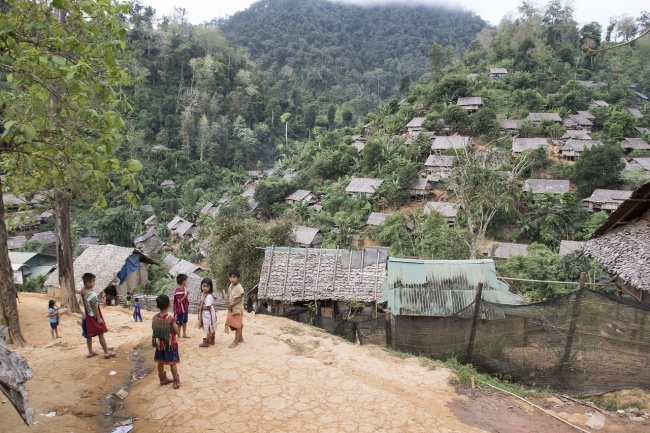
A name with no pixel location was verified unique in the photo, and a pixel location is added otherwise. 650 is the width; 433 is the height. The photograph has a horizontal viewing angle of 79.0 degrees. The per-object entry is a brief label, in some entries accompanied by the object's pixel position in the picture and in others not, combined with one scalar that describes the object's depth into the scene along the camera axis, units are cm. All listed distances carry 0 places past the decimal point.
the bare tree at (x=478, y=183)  1688
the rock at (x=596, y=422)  476
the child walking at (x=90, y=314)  534
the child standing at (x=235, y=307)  595
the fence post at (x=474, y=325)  657
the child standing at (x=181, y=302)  609
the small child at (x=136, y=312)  1099
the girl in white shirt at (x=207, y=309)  579
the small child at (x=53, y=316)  762
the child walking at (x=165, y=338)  468
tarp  1638
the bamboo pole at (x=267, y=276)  1125
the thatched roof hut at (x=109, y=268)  1580
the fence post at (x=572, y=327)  571
